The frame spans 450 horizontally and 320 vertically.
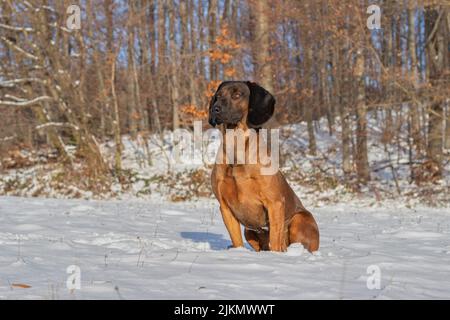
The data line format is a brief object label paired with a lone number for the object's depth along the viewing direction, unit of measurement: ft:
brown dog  15.71
